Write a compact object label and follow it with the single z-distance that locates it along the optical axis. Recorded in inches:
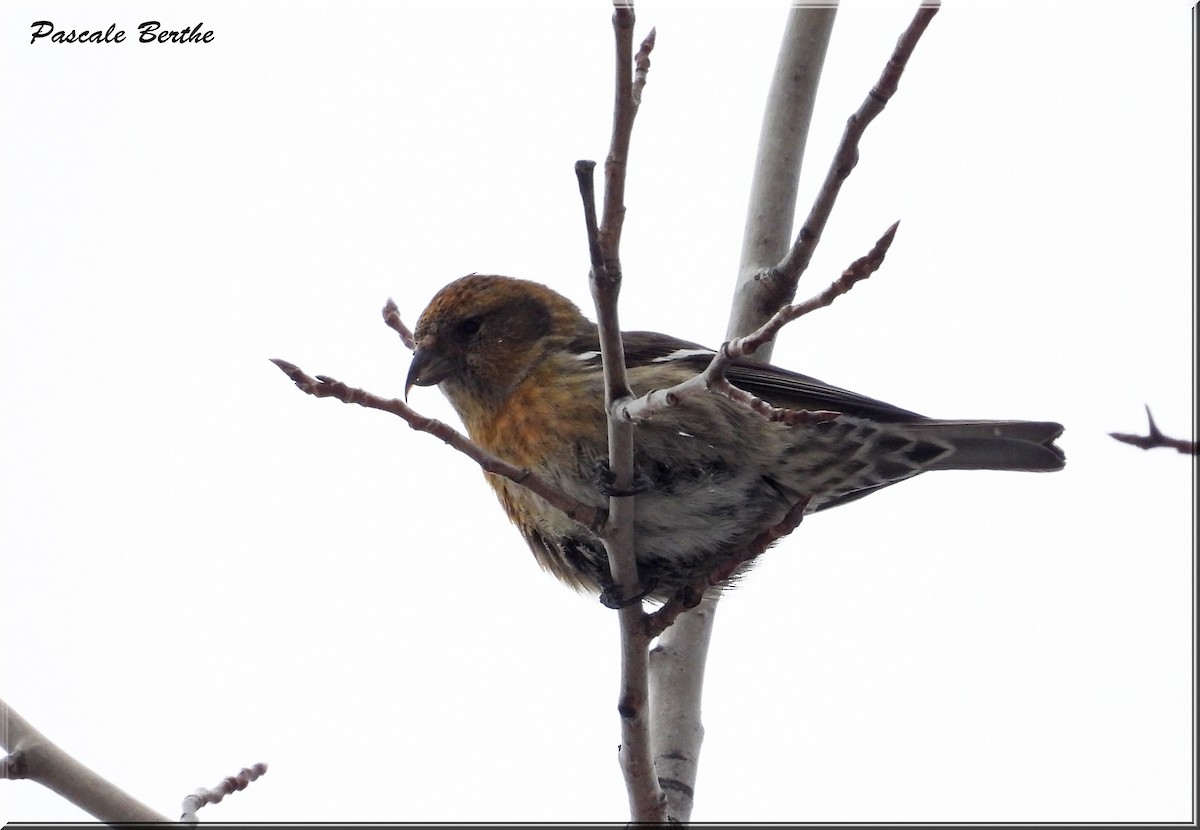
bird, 362.0
